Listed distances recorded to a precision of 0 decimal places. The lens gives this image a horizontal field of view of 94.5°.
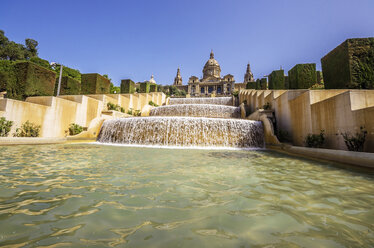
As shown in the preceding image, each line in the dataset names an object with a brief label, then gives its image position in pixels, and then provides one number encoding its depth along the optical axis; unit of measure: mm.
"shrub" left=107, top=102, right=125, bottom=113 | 14422
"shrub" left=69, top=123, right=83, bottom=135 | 11395
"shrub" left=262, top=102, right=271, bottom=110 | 11211
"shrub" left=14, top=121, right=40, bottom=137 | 8771
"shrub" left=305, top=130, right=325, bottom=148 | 6059
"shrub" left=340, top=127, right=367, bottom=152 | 4609
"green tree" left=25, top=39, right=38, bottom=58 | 51406
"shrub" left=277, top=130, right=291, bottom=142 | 8641
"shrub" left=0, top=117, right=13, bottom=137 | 8023
